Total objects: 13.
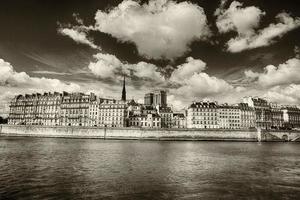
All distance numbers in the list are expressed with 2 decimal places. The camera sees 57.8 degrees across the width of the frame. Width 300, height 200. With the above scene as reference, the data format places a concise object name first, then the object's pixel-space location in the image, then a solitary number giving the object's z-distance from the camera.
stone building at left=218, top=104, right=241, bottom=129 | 111.12
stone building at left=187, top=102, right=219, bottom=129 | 108.12
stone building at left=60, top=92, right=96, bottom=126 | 108.69
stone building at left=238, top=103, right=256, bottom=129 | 114.38
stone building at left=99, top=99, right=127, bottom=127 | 104.88
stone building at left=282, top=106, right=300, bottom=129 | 128.62
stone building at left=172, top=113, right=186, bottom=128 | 125.88
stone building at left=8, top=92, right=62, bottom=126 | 114.36
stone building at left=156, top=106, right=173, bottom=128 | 122.12
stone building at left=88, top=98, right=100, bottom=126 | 107.31
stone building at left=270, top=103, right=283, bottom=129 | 122.50
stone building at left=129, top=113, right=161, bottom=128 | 106.31
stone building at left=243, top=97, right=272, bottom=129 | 118.25
